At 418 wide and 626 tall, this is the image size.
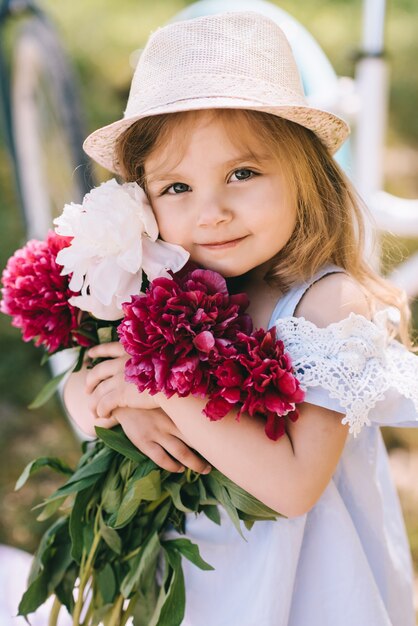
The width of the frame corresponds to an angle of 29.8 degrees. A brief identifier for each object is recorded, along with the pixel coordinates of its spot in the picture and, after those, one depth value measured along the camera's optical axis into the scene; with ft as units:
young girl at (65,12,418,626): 4.28
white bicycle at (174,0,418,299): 7.43
